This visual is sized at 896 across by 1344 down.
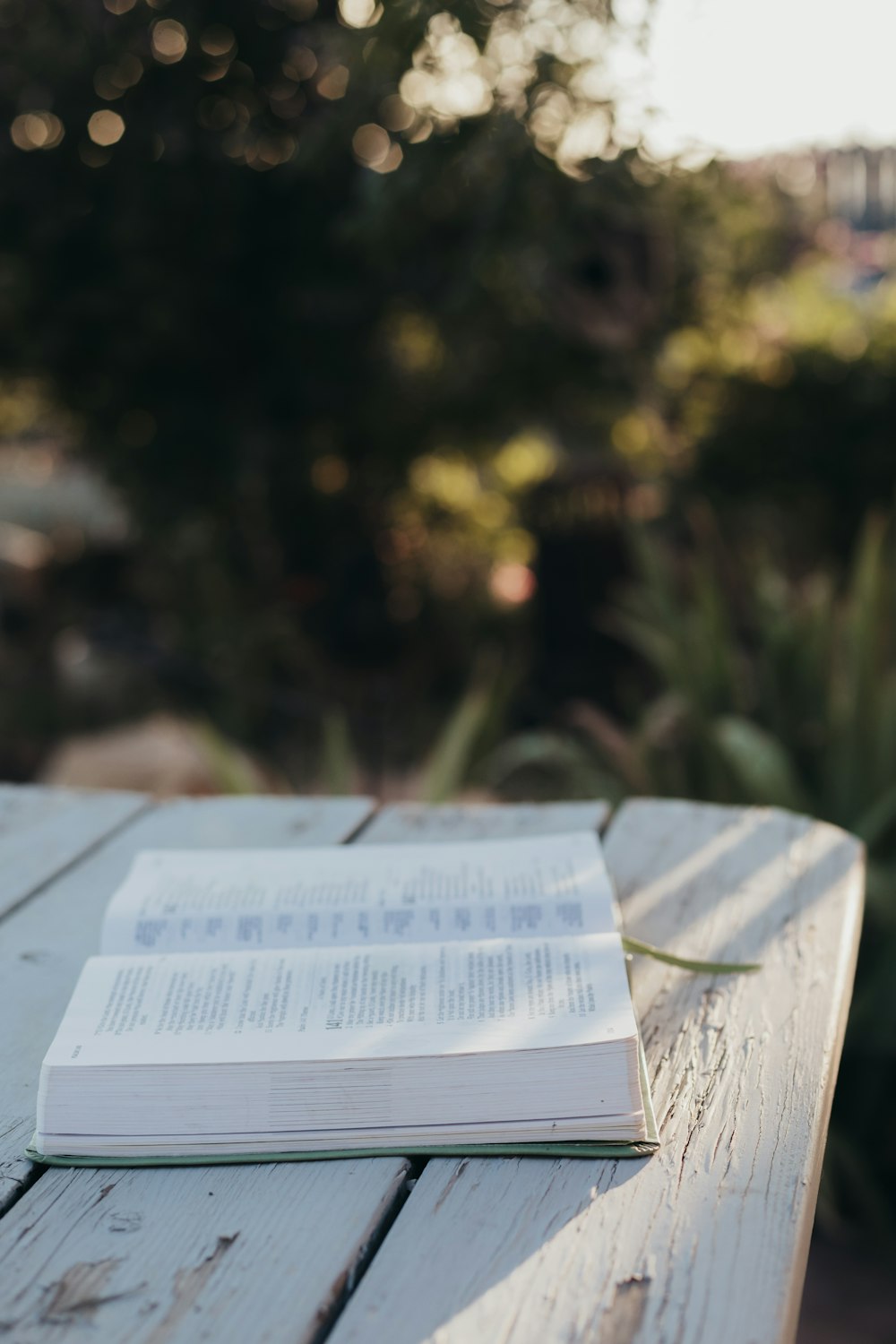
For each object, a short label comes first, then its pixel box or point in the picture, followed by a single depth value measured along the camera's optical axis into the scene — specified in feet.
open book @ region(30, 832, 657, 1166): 2.34
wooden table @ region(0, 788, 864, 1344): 1.91
